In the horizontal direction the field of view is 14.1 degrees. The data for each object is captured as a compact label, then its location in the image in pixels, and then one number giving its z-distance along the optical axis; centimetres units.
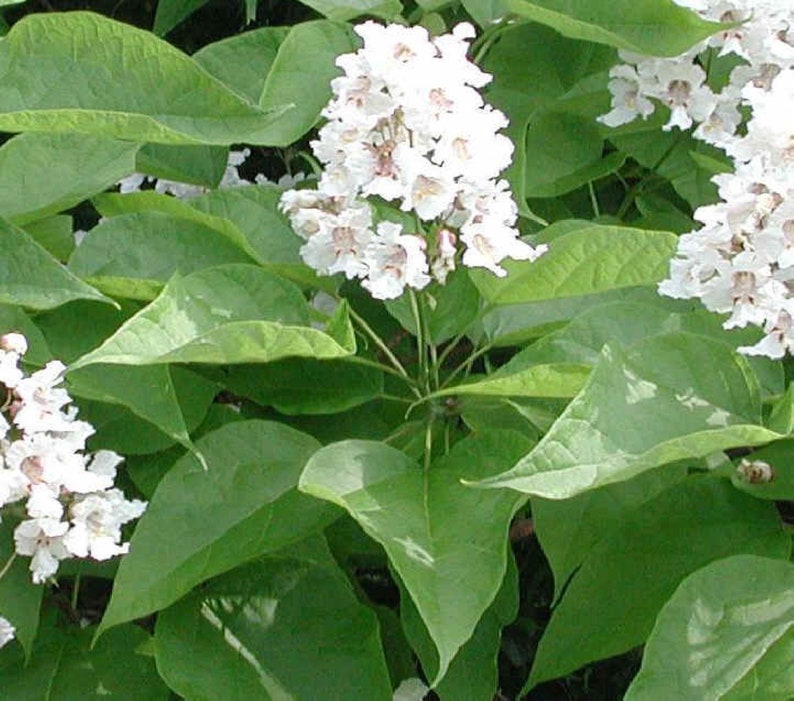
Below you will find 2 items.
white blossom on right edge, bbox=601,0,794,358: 219
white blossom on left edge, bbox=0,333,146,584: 219
